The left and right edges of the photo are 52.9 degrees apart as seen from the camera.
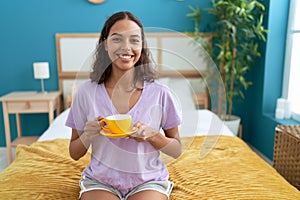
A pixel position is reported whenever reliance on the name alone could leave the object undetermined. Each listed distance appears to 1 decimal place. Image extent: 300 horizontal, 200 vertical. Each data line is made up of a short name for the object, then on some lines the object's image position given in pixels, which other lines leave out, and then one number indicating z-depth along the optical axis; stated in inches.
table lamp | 107.6
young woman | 41.6
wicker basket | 64.9
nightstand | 102.7
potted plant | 100.7
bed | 45.4
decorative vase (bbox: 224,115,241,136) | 108.1
